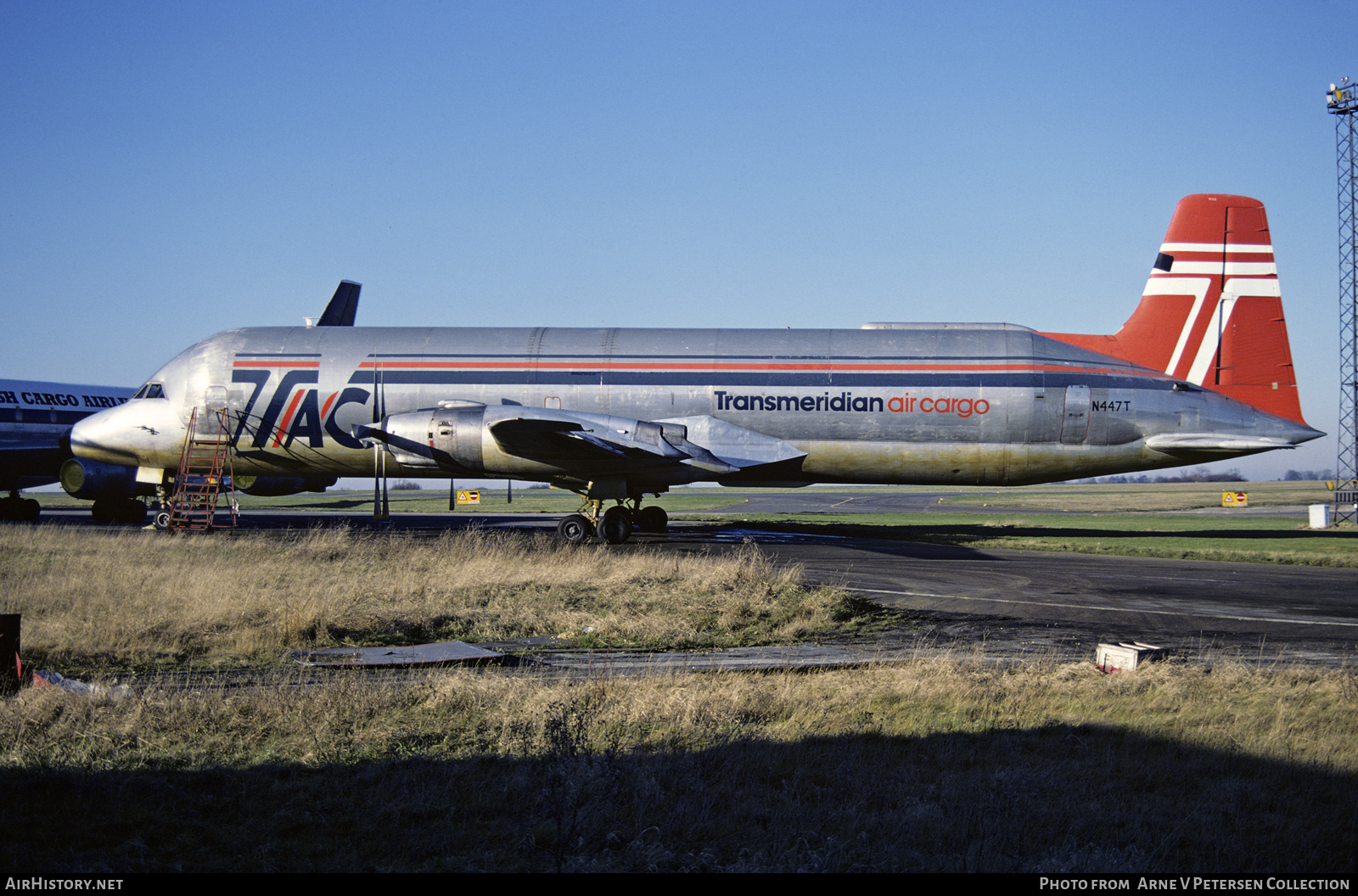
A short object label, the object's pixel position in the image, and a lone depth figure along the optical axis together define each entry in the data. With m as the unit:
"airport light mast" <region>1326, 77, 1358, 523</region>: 42.75
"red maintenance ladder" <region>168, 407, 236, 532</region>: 24.66
